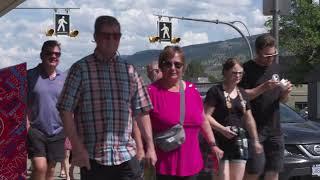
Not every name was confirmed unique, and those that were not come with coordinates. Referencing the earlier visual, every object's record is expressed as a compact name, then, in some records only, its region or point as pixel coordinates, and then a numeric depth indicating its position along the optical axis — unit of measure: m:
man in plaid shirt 4.54
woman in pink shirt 5.30
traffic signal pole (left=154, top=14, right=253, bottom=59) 30.62
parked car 8.32
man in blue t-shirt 6.63
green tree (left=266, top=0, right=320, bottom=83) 45.56
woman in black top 6.60
